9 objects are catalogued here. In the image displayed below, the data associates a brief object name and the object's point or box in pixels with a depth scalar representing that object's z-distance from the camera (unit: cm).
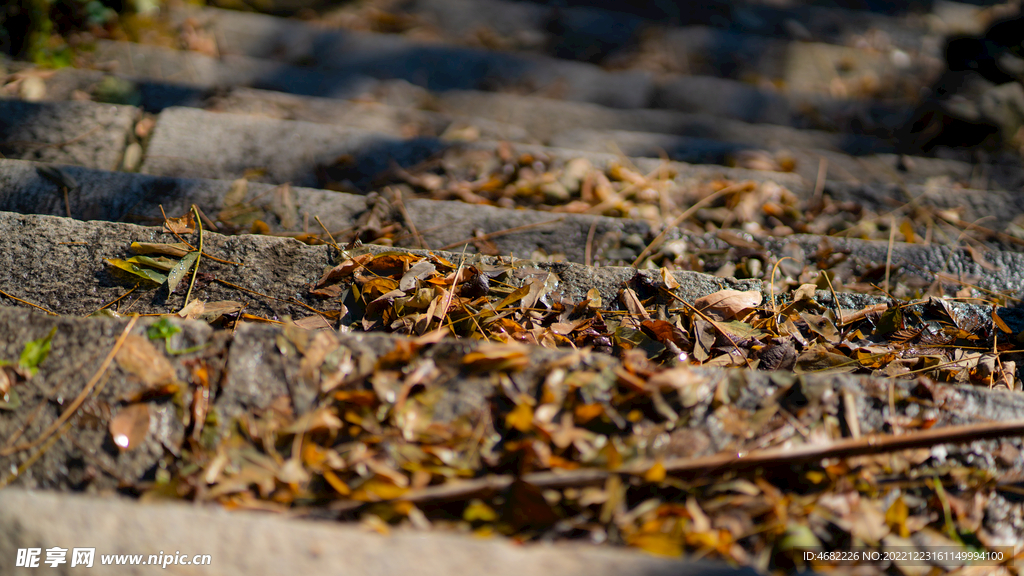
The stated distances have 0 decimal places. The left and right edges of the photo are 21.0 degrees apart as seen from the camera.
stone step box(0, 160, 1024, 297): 210
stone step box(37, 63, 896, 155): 268
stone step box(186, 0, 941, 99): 387
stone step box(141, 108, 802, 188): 222
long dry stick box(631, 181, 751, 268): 212
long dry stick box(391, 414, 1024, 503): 182
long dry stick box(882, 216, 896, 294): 211
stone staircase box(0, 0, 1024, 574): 186
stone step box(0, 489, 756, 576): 176
